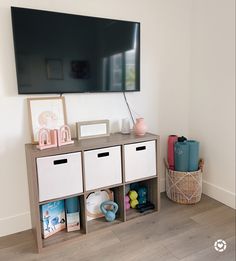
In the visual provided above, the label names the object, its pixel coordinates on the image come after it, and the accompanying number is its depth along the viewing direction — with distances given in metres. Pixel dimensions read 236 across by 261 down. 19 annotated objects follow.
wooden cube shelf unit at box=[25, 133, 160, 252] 1.72
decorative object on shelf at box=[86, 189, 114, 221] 2.09
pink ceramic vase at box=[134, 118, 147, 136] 2.18
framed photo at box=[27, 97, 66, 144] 1.94
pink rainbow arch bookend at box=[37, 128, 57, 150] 1.80
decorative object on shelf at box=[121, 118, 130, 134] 2.27
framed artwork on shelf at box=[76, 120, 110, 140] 2.05
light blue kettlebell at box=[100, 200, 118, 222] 2.06
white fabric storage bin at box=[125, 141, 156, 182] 2.05
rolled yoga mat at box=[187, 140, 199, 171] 2.35
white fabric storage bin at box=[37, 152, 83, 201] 1.71
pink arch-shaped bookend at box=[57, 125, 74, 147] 1.87
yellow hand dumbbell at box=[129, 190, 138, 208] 2.26
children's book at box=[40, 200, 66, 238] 1.87
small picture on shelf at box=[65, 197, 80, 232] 1.94
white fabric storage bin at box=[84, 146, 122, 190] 1.88
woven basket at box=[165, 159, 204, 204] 2.34
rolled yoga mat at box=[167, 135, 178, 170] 2.47
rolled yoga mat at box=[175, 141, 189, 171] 2.34
